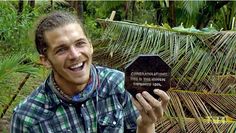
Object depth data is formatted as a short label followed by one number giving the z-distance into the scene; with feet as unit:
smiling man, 6.78
